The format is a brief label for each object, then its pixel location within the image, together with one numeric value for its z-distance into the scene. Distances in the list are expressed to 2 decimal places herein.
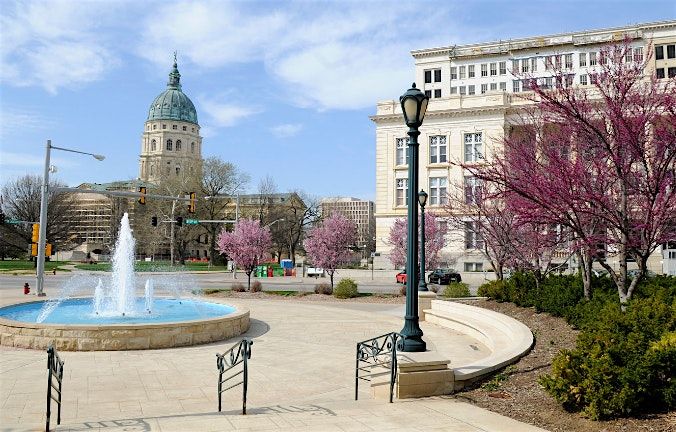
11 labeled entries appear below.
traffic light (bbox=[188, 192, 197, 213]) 34.94
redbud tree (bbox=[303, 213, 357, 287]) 33.69
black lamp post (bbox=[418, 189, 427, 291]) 19.61
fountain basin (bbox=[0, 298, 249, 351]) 13.09
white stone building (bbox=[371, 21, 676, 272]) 57.72
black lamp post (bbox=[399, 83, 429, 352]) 9.24
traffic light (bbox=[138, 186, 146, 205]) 31.62
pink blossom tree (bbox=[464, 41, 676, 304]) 9.97
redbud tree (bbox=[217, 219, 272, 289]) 33.47
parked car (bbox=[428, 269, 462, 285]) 46.44
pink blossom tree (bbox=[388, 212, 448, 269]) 36.25
